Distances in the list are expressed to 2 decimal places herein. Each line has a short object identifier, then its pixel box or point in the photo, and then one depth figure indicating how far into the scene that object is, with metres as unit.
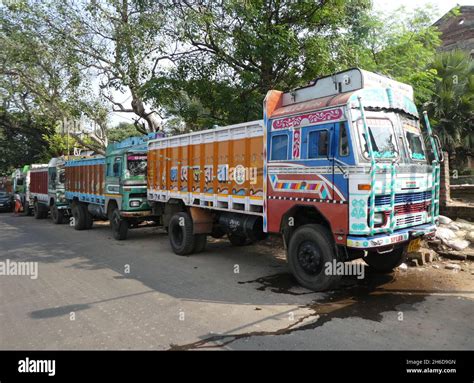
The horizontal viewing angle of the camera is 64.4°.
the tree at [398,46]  9.20
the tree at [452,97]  14.25
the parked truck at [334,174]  5.24
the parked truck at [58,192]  16.27
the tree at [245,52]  9.17
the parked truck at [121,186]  10.76
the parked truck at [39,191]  17.95
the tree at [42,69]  14.85
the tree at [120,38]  11.20
